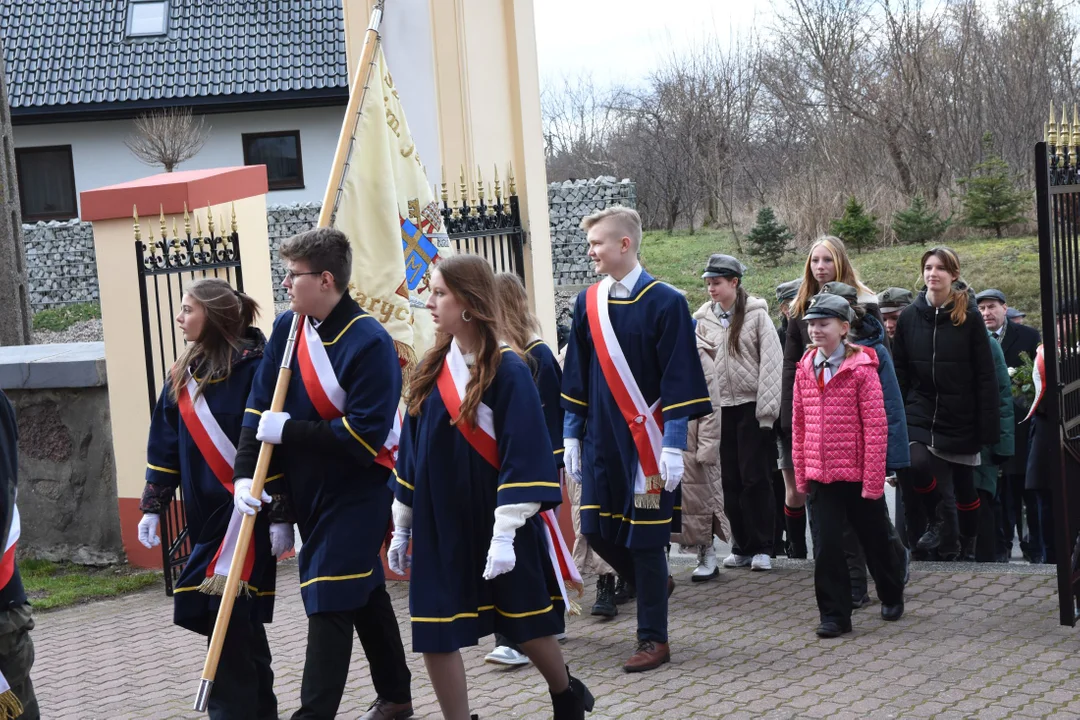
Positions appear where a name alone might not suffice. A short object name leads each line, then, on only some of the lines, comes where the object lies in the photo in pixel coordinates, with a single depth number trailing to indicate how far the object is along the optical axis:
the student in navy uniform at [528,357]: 5.68
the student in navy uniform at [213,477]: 4.75
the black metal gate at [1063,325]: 5.71
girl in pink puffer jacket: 5.91
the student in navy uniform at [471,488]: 4.32
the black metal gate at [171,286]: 7.75
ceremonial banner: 6.32
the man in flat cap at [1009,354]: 8.41
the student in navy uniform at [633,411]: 5.58
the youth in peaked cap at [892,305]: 8.24
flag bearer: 4.55
